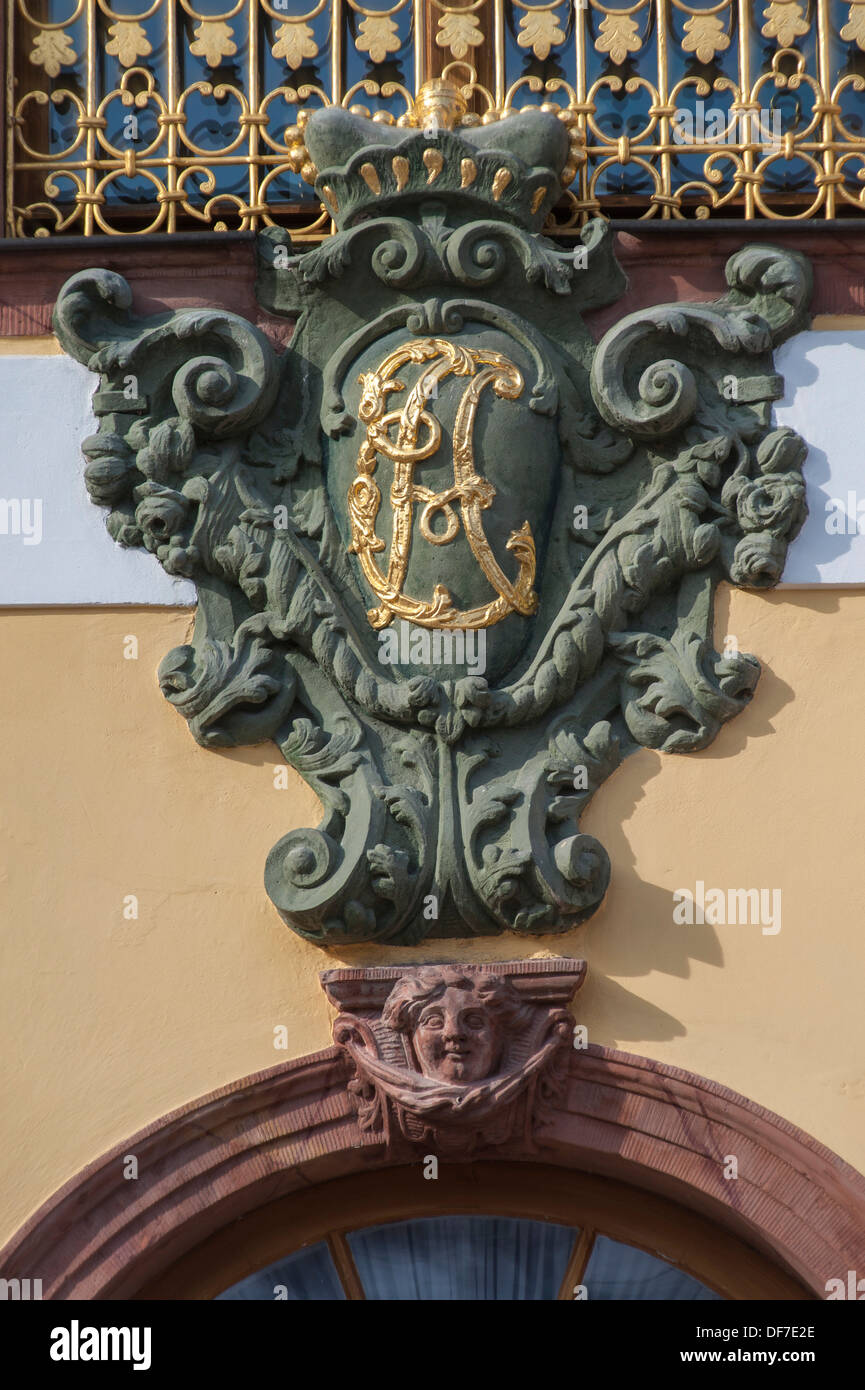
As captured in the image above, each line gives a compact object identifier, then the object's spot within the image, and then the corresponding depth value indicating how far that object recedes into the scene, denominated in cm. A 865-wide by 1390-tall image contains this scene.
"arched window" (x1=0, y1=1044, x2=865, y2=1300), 591
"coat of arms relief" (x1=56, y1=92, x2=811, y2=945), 609
